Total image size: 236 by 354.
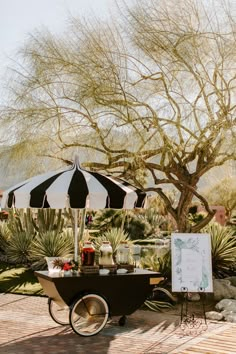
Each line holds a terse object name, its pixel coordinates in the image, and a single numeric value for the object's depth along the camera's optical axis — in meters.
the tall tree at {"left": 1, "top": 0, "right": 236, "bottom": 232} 12.42
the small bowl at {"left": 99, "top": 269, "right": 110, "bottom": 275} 8.19
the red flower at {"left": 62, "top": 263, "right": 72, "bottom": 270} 8.06
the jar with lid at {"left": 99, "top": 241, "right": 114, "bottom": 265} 8.40
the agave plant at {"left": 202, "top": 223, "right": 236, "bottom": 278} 13.10
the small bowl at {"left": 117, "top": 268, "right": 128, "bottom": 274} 8.37
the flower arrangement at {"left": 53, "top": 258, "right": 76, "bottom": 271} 8.09
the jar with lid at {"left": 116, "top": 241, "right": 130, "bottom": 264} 8.66
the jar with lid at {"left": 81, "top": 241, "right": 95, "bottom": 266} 8.22
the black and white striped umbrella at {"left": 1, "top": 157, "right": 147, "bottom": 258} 8.91
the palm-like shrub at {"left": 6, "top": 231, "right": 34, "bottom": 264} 16.47
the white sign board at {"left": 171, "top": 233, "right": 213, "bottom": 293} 8.75
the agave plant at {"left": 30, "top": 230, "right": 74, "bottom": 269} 14.86
